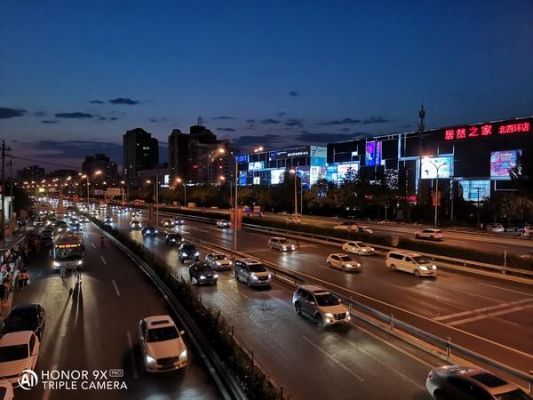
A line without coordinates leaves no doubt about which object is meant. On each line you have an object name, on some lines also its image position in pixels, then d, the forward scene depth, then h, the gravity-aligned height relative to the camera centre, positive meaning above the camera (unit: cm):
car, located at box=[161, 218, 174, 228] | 7148 -537
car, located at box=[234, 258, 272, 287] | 2722 -506
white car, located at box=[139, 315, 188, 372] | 1475 -522
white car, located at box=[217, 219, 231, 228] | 7094 -526
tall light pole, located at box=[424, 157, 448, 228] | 9387 +589
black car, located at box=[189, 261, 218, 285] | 2839 -530
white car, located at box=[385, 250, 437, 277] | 3089 -506
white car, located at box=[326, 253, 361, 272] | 3256 -525
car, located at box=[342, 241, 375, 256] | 4119 -527
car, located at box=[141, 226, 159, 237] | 5971 -545
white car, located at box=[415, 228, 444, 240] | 4934 -474
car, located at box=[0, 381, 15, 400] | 1174 -527
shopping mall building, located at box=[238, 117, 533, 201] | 8506 +789
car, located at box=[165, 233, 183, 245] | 4982 -538
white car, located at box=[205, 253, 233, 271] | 3359 -530
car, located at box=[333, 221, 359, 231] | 5475 -450
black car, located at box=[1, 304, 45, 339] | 1766 -520
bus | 3338 -486
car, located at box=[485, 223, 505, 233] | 6181 -503
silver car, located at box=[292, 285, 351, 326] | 1938 -508
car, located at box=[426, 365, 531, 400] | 1117 -494
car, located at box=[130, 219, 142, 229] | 7110 -551
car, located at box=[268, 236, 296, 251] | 4372 -526
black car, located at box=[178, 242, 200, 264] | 3772 -529
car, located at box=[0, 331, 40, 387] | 1402 -533
